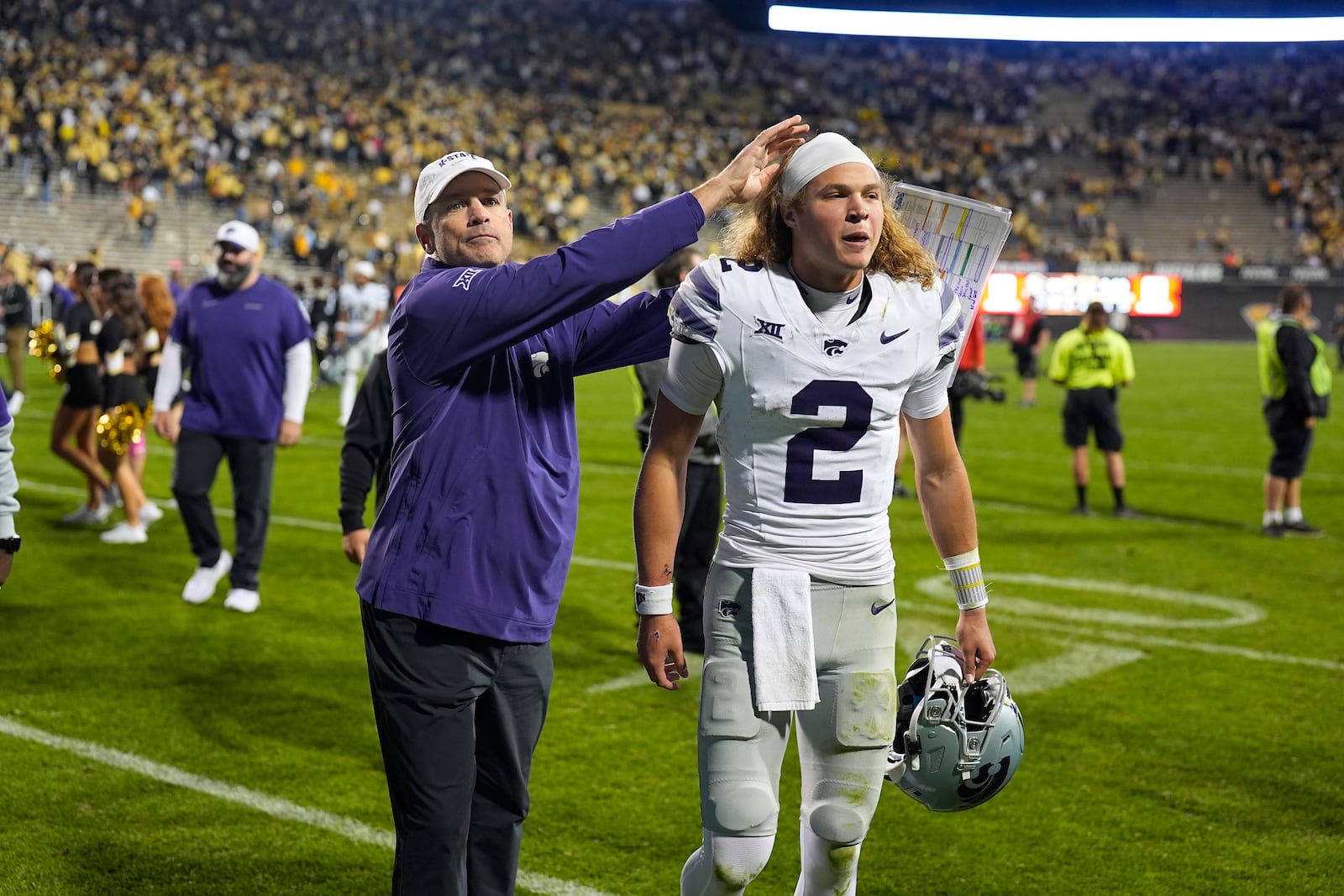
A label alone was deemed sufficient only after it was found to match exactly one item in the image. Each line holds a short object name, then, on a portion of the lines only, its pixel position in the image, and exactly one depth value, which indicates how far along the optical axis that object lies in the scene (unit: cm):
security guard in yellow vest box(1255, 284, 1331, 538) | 1024
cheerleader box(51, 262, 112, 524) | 949
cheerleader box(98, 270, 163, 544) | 914
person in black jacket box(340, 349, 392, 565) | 507
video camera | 1134
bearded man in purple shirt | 727
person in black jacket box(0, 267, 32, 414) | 1836
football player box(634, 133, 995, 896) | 279
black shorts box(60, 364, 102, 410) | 949
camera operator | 1138
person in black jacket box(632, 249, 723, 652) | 657
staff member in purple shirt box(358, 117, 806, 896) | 284
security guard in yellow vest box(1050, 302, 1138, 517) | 1145
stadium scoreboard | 4078
